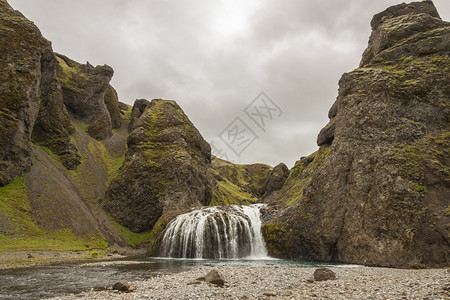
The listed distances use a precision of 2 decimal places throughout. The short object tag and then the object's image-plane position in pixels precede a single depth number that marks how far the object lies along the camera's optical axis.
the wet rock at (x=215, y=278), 17.47
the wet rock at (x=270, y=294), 14.64
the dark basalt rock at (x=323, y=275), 19.11
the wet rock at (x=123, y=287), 16.98
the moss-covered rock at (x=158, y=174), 69.69
